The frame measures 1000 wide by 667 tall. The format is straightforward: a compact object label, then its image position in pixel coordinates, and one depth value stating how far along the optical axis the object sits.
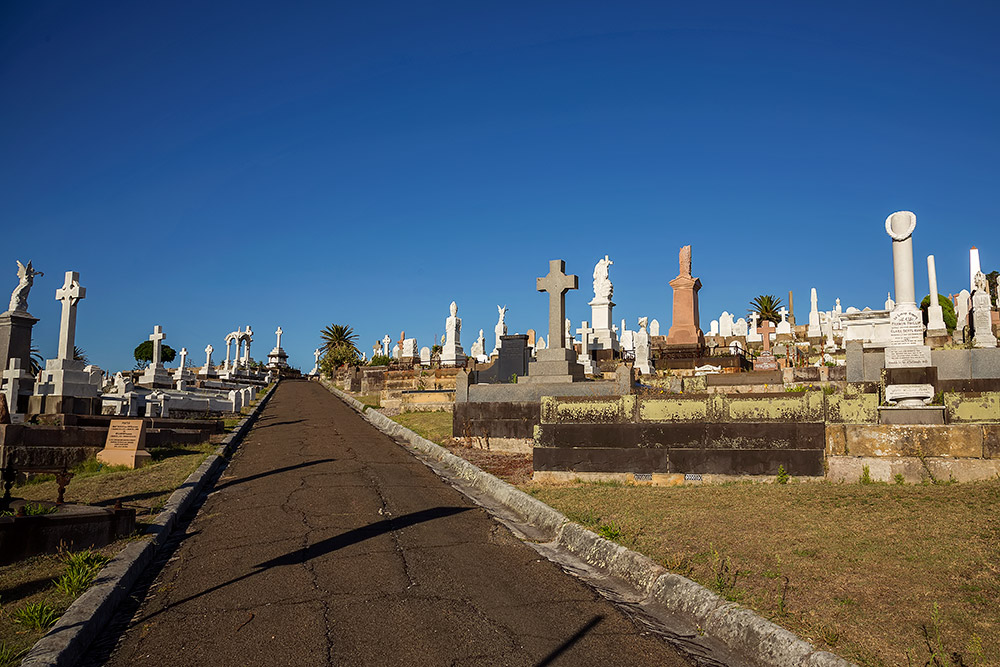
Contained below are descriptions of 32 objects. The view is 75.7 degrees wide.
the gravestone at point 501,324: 42.91
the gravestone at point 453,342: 37.12
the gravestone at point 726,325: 54.06
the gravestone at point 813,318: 42.34
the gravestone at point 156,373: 28.78
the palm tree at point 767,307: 62.10
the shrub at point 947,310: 41.10
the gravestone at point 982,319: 22.11
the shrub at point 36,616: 4.30
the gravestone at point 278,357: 80.37
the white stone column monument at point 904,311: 11.45
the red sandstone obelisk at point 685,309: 36.59
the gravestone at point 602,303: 33.12
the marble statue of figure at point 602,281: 33.22
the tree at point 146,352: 103.50
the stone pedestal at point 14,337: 20.08
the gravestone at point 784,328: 45.26
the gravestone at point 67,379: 15.84
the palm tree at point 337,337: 80.81
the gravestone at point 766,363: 23.78
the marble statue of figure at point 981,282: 31.08
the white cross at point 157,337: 30.89
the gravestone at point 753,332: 45.56
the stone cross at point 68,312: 17.20
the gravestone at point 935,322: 27.33
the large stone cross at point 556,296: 15.73
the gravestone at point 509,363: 20.91
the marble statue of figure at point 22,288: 20.22
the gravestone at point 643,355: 26.23
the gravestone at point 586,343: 26.66
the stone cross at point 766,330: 38.62
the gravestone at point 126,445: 11.86
